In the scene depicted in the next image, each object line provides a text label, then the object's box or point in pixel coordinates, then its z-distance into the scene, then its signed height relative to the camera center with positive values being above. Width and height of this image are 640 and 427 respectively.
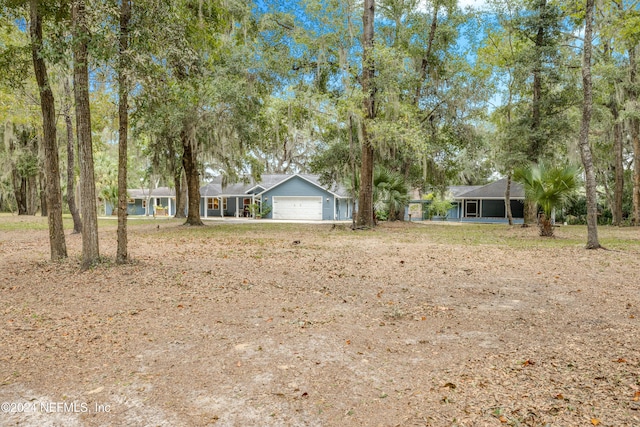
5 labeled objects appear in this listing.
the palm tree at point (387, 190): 19.56 +0.82
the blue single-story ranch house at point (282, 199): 31.12 +0.70
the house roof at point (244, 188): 31.46 +1.72
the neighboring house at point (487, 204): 29.14 +0.19
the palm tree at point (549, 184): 12.06 +0.66
